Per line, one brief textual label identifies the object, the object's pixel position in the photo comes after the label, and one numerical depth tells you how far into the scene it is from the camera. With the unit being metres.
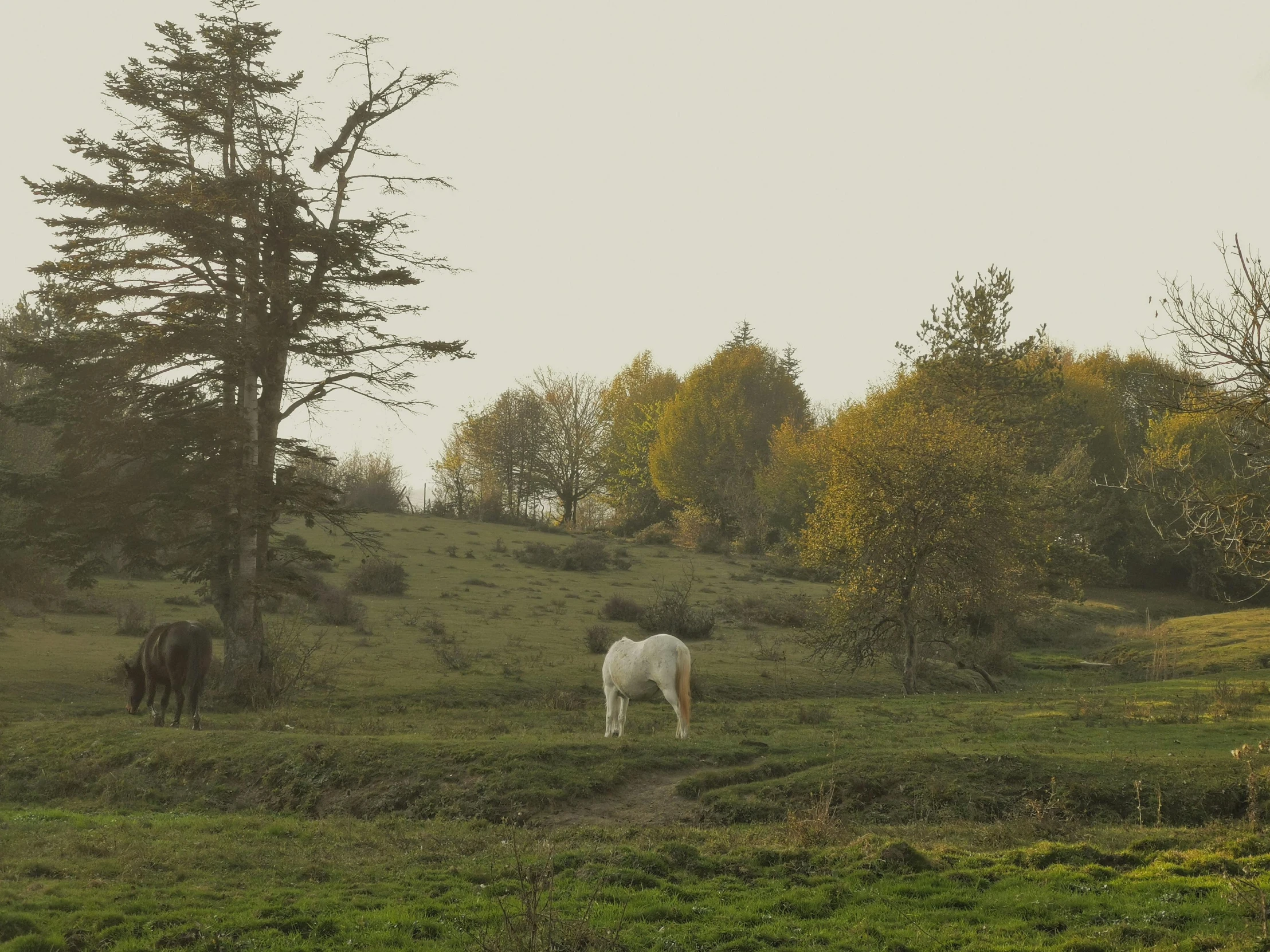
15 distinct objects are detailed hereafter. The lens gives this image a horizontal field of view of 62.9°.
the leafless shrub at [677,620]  38.31
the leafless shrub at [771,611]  44.00
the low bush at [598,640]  34.09
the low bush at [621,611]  40.34
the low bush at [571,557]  54.84
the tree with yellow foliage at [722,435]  76.50
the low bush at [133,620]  33.50
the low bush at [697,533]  68.69
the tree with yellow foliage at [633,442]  84.75
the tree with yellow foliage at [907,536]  31.61
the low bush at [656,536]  71.56
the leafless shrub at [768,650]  34.75
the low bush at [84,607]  36.53
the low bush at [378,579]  42.84
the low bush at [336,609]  36.12
